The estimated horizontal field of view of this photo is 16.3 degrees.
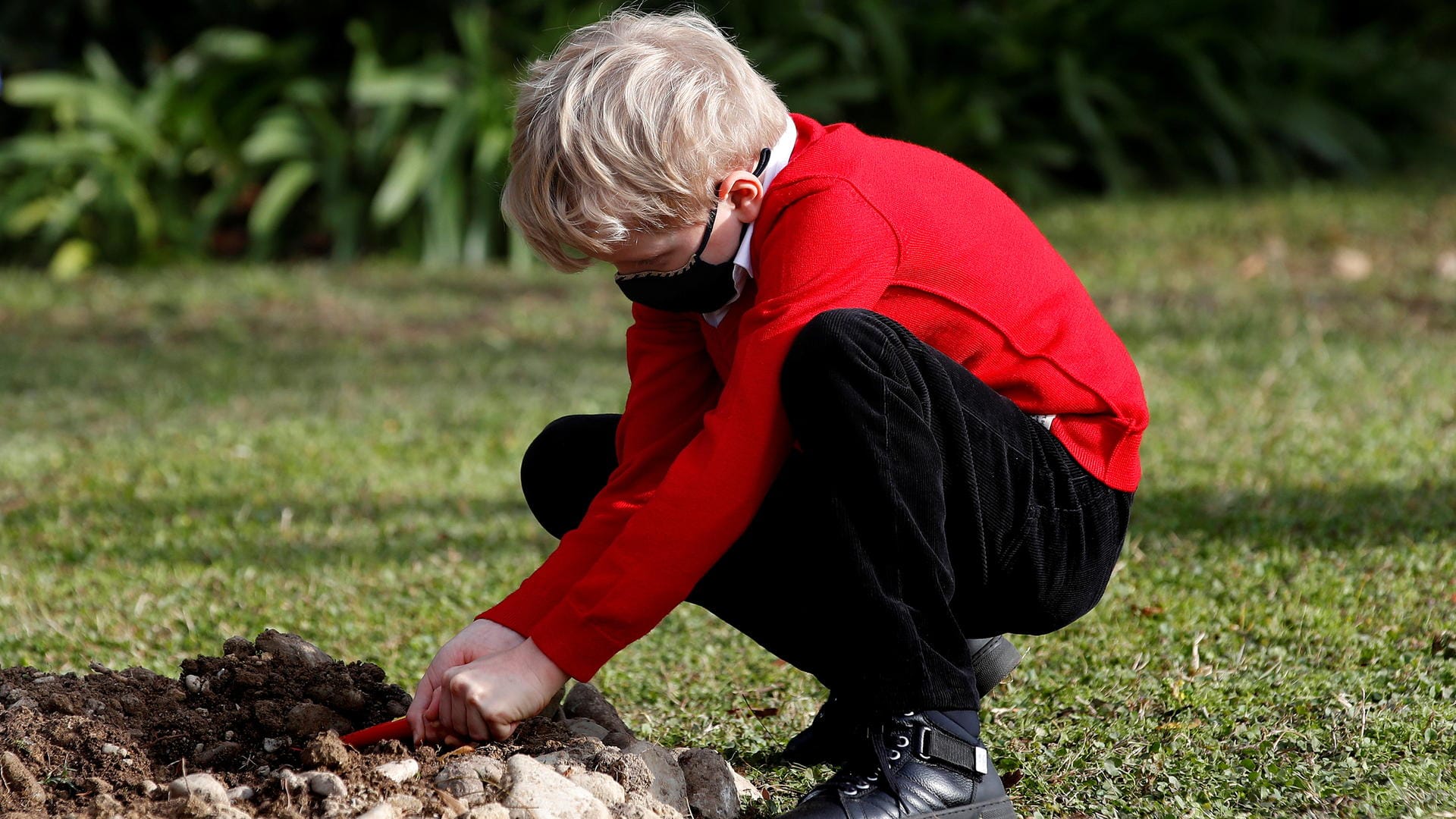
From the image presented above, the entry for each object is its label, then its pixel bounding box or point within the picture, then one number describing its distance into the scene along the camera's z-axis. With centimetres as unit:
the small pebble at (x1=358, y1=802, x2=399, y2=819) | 404
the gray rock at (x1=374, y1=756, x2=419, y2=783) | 410
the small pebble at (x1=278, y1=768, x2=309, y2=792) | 409
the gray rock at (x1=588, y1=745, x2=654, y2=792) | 413
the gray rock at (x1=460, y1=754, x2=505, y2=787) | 410
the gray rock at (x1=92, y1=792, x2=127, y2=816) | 409
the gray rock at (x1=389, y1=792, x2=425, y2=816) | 406
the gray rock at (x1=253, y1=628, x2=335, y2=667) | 436
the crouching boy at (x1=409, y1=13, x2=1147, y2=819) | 407
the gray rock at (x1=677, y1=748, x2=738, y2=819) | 418
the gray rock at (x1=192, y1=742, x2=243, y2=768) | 421
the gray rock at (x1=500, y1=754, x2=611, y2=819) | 406
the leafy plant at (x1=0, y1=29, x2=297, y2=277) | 1082
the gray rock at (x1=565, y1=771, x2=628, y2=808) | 410
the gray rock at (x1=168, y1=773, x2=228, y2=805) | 408
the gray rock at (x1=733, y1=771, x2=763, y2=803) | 424
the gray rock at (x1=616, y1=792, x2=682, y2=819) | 409
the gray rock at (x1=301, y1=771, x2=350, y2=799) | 407
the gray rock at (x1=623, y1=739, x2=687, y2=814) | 416
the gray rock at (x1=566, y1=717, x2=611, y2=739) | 424
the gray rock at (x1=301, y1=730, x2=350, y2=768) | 412
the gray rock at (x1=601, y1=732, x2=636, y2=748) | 425
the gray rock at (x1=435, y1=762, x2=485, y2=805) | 409
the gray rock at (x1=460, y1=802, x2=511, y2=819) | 405
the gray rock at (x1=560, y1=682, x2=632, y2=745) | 430
